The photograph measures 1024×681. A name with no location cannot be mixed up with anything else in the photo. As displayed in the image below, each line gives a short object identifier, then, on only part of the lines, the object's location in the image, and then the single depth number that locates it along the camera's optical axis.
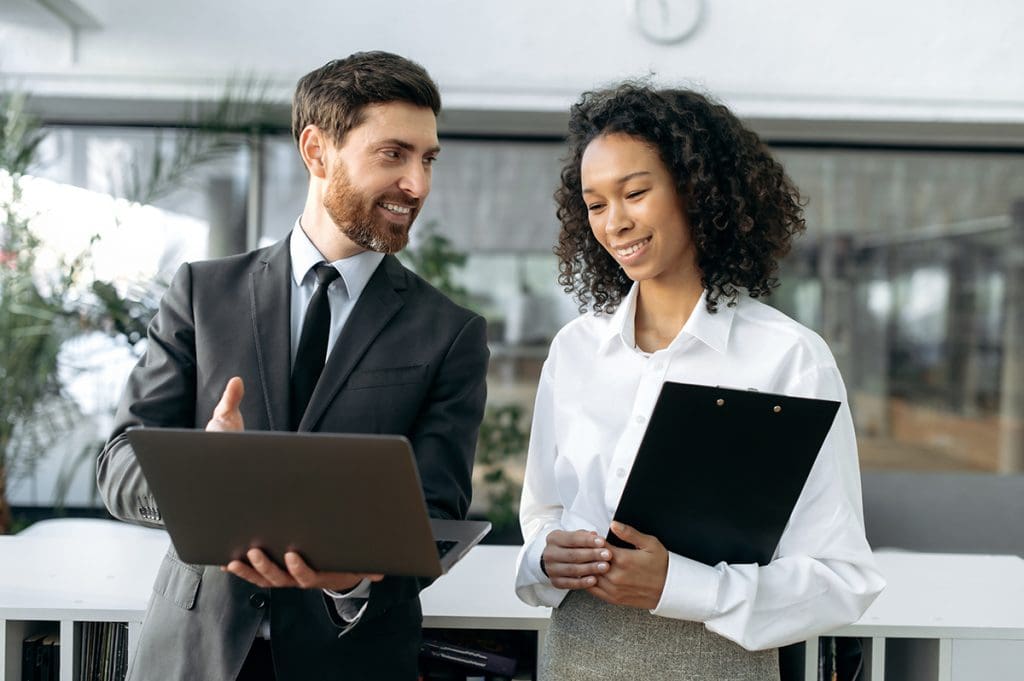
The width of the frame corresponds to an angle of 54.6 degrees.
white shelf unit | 2.04
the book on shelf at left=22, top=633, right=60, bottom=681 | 2.15
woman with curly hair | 1.47
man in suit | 1.58
